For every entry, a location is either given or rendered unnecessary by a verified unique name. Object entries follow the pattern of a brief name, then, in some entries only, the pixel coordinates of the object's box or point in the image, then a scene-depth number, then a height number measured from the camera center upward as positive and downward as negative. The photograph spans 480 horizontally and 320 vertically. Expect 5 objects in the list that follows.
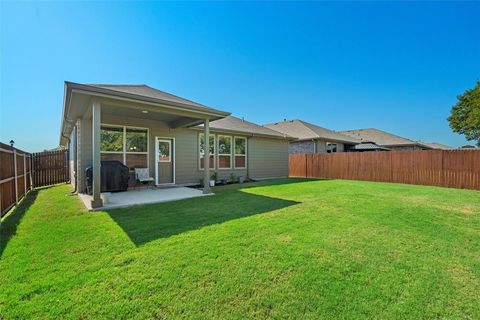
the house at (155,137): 5.86 +0.93
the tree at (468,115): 18.88 +3.77
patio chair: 8.64 -0.71
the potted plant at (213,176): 10.92 -0.96
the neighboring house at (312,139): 18.28 +1.54
